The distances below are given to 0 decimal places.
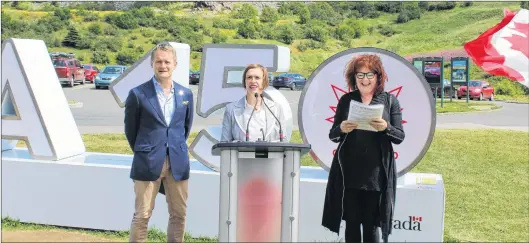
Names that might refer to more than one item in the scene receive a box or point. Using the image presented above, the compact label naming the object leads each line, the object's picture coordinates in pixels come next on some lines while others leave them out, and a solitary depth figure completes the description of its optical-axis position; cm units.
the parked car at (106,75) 2588
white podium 403
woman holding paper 412
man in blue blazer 448
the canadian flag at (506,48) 536
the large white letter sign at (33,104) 633
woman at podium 437
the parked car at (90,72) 2822
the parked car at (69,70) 2567
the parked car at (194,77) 2562
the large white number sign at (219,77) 575
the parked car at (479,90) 2362
